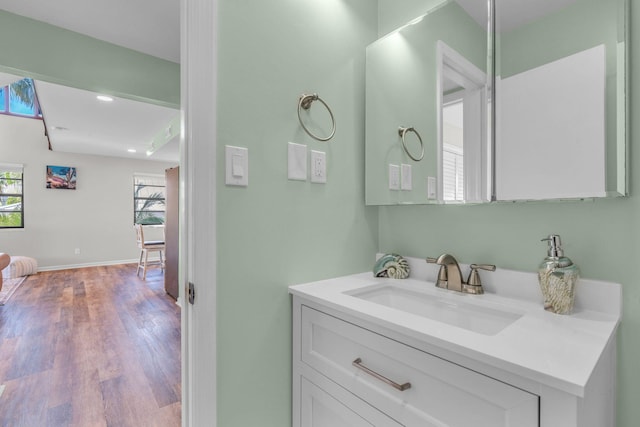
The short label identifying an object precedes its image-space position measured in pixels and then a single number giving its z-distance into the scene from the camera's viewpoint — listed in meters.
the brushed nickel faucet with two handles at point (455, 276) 1.04
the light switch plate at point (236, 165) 0.97
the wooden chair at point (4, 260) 3.88
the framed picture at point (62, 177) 6.07
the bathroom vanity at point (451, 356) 0.56
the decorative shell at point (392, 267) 1.28
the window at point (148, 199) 7.16
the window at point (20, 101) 5.66
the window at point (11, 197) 5.68
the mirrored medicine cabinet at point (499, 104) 0.85
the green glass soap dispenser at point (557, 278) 0.81
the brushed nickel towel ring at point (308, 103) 1.15
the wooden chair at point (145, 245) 5.38
